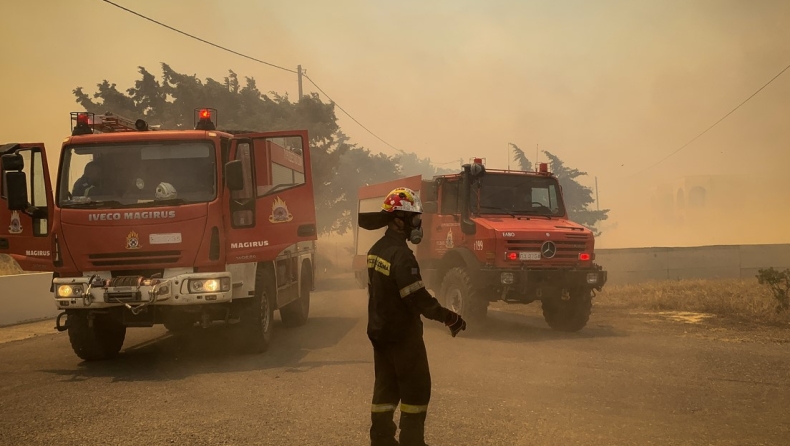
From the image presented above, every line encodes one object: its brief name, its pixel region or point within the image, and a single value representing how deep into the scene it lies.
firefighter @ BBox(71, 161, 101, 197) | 8.79
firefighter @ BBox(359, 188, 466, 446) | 4.30
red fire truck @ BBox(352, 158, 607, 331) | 11.27
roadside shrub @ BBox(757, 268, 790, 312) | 13.27
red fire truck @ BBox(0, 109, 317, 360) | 8.48
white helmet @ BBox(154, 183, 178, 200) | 8.73
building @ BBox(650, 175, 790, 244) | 61.91
